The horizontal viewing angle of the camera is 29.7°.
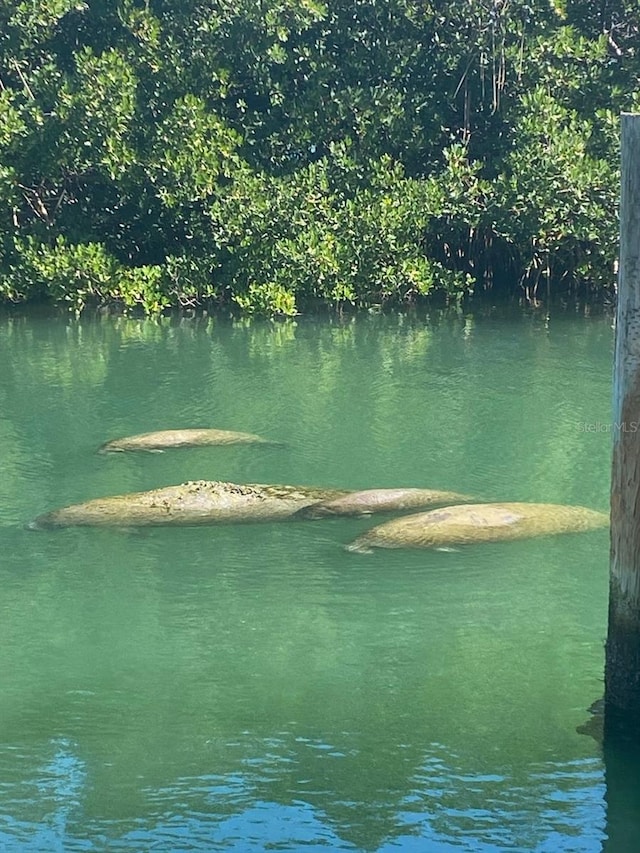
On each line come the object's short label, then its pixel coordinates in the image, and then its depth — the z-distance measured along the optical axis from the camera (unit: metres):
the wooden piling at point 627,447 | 4.57
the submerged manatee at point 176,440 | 11.50
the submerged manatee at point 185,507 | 8.95
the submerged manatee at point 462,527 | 8.12
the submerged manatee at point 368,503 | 9.02
